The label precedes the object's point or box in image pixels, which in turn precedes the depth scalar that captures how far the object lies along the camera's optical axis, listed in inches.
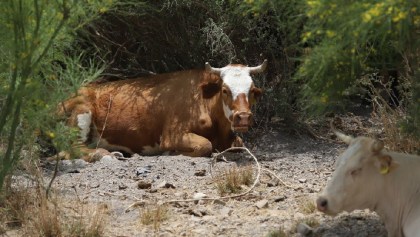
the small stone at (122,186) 700.7
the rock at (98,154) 847.7
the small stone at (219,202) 640.3
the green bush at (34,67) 483.5
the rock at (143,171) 750.5
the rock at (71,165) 784.9
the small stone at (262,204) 622.7
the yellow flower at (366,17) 392.9
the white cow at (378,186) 482.9
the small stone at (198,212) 613.0
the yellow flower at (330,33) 423.4
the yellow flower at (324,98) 501.7
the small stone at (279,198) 642.8
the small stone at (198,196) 645.1
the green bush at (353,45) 408.5
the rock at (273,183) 693.3
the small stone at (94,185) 707.4
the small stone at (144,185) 700.0
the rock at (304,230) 532.1
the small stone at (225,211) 610.8
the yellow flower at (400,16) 394.0
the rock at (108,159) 818.5
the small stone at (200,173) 746.8
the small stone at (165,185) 703.1
